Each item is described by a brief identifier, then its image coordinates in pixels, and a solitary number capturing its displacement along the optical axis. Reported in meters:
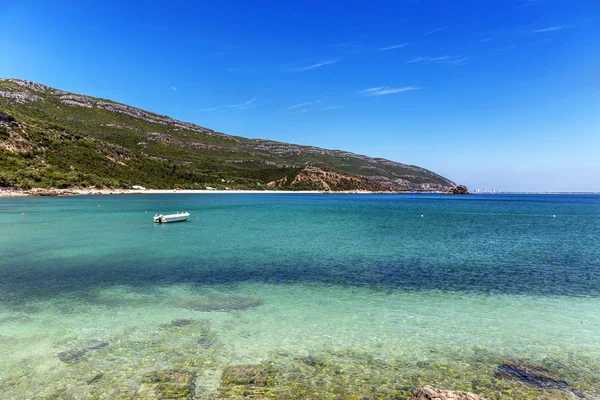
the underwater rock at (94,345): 10.33
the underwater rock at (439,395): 6.37
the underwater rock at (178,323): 12.06
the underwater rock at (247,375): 8.45
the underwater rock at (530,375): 8.45
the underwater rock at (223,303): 14.00
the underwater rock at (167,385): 7.82
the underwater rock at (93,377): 8.45
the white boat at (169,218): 46.84
